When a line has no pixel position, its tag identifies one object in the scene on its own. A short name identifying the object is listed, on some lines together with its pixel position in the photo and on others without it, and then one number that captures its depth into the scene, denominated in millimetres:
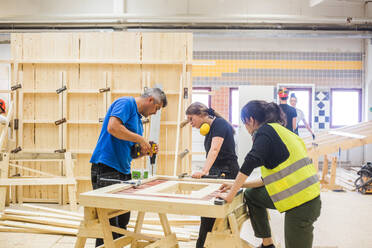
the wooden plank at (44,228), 4297
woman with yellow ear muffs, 3338
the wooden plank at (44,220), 4457
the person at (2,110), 5466
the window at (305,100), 10117
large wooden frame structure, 5930
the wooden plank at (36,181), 5258
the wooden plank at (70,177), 5258
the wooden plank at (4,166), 5496
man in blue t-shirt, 2848
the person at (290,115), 6336
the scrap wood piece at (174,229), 4305
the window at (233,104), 10164
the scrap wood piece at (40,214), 4711
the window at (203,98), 10225
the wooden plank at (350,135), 6686
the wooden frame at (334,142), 6754
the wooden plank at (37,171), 5538
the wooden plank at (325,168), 7691
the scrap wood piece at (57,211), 4867
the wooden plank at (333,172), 7133
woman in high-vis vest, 2305
